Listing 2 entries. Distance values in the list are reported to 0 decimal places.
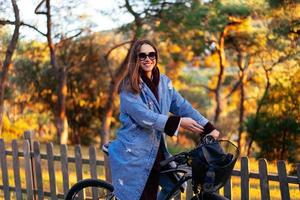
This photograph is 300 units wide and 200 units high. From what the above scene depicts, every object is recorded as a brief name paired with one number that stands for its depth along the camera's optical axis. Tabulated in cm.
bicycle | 586
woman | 636
